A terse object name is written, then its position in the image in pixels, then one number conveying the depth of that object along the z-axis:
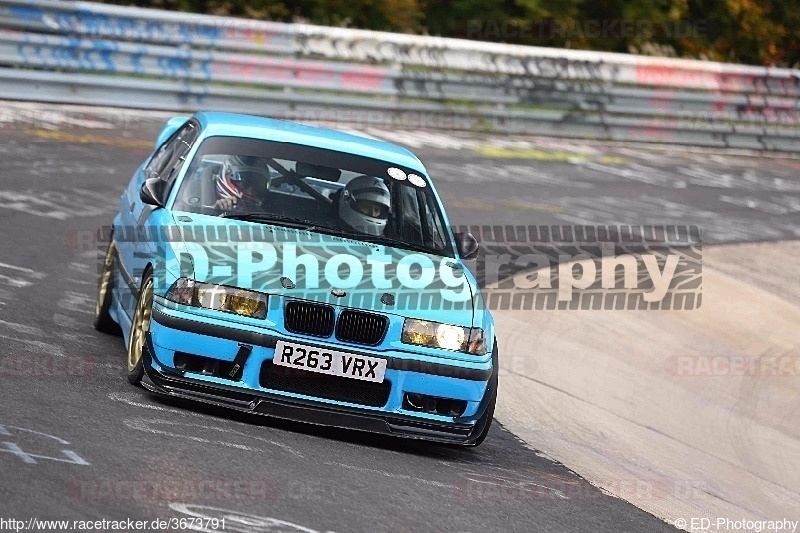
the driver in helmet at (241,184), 15.52
